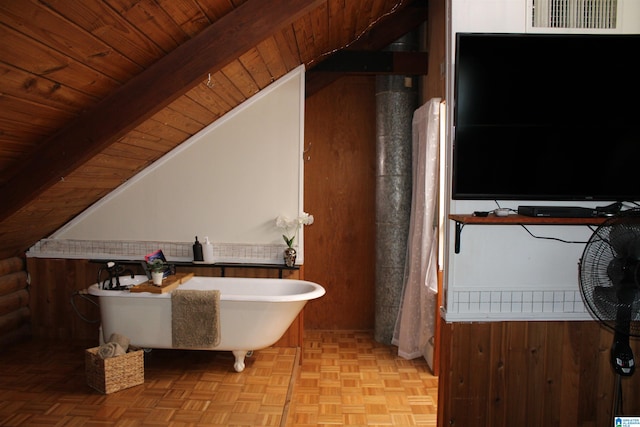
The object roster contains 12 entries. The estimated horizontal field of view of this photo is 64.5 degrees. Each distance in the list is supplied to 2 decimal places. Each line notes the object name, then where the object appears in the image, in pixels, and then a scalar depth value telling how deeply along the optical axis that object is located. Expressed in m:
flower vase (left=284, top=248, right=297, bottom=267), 3.86
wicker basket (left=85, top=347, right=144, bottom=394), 3.05
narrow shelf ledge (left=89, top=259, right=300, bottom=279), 3.88
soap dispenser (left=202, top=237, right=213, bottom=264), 3.92
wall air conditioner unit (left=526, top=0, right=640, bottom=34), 2.38
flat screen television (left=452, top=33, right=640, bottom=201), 2.30
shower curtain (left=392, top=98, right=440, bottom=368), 3.81
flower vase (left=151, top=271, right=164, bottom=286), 3.40
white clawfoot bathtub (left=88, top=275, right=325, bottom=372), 3.27
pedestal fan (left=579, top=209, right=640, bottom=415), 1.96
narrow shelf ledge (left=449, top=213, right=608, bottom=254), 2.21
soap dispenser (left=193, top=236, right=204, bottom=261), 3.94
